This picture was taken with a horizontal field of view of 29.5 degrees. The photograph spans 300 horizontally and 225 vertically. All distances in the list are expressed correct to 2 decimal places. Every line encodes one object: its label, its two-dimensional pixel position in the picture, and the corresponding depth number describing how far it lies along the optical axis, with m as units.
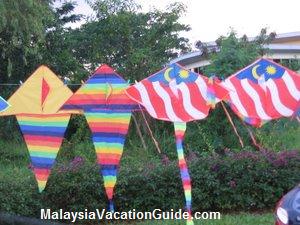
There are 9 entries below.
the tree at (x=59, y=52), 18.95
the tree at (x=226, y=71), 13.26
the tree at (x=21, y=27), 13.12
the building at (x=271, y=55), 20.14
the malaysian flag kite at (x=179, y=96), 7.45
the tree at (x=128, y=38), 18.56
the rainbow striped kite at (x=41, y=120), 7.72
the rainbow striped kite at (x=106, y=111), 7.71
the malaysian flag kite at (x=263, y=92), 8.13
